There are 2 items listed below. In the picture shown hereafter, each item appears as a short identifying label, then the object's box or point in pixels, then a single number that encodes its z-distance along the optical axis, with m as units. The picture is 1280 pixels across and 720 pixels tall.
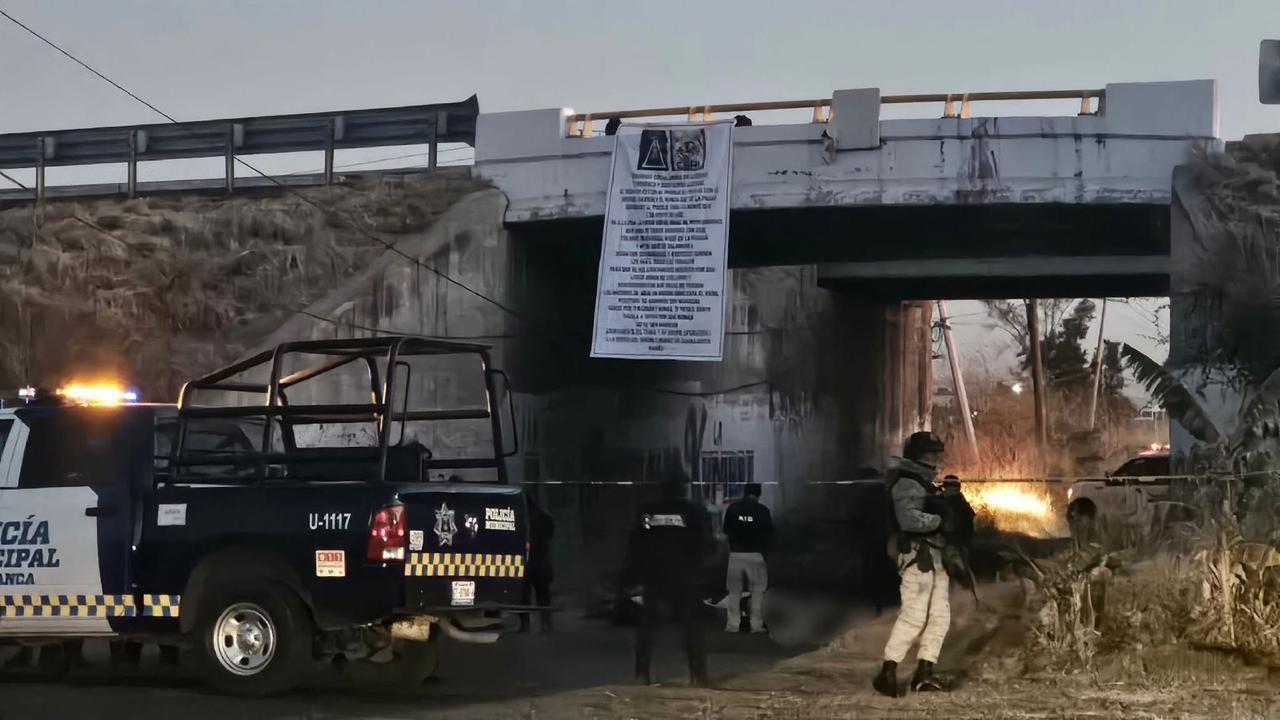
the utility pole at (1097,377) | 49.91
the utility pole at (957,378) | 46.72
